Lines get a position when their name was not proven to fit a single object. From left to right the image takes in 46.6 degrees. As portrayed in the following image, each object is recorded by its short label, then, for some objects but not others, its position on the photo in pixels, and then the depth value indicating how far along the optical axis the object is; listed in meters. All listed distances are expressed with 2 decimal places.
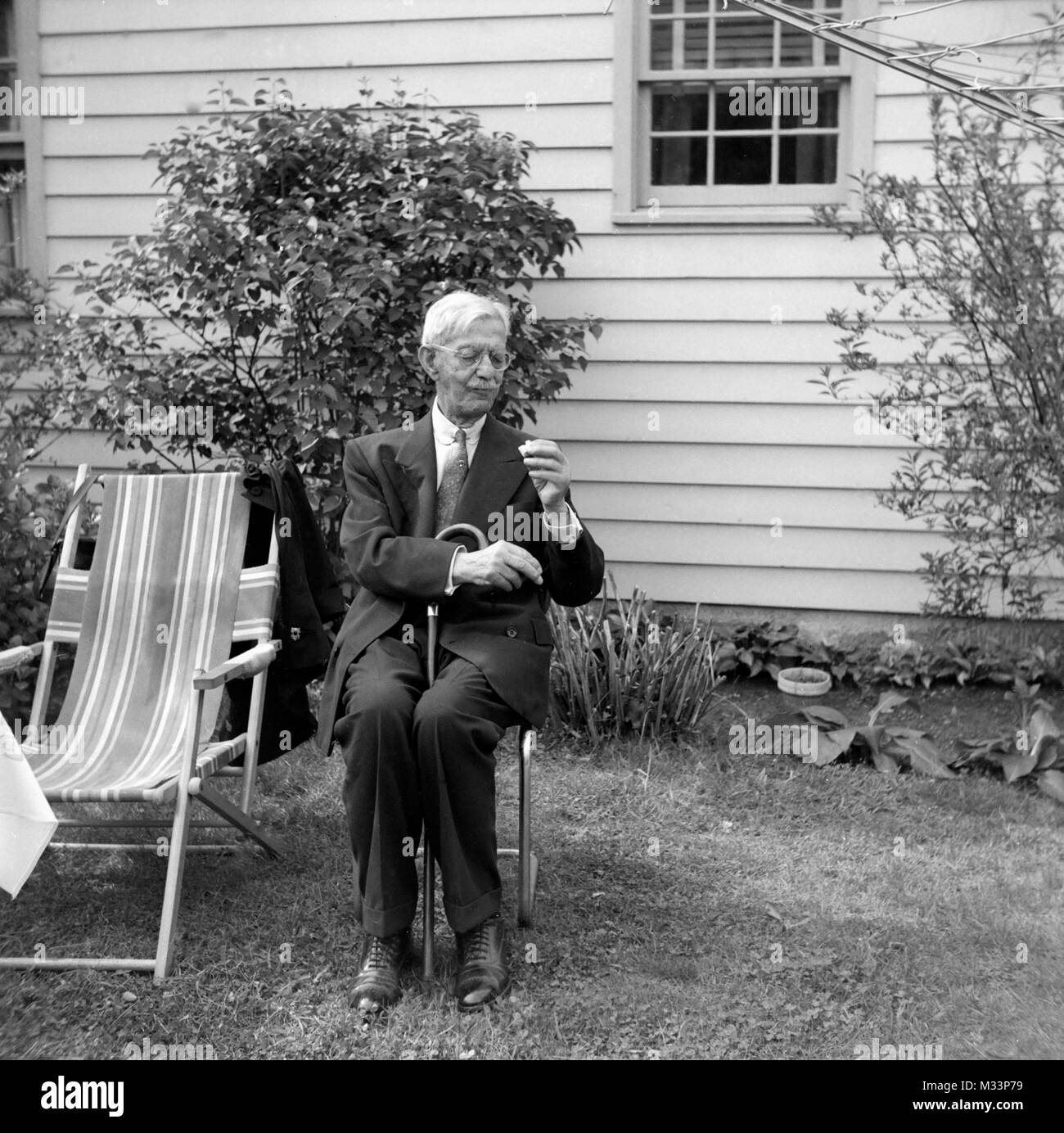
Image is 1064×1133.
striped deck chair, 3.48
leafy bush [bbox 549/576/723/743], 4.44
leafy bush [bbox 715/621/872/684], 5.24
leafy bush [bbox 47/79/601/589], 4.89
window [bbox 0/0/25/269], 6.12
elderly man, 2.91
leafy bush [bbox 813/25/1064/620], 4.66
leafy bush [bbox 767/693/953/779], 4.33
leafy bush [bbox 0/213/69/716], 4.71
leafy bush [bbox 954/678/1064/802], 4.21
